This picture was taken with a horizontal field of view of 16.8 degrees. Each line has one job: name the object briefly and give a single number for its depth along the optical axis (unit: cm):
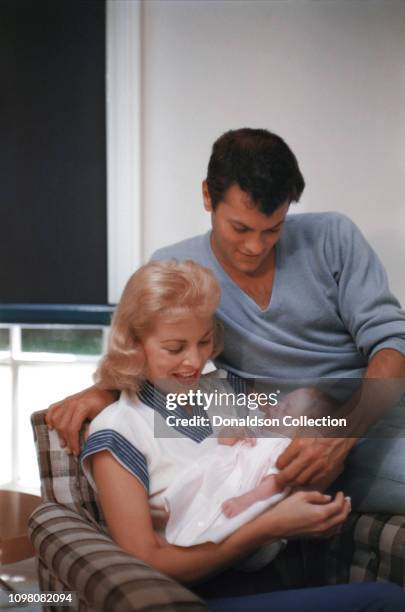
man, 234
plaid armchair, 206
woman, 220
